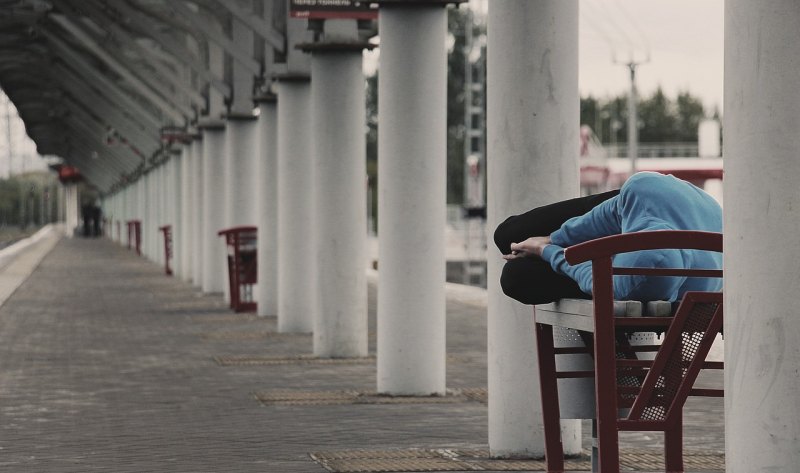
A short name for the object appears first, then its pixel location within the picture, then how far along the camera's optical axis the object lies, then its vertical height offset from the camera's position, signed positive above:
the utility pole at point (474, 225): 43.39 -1.73
